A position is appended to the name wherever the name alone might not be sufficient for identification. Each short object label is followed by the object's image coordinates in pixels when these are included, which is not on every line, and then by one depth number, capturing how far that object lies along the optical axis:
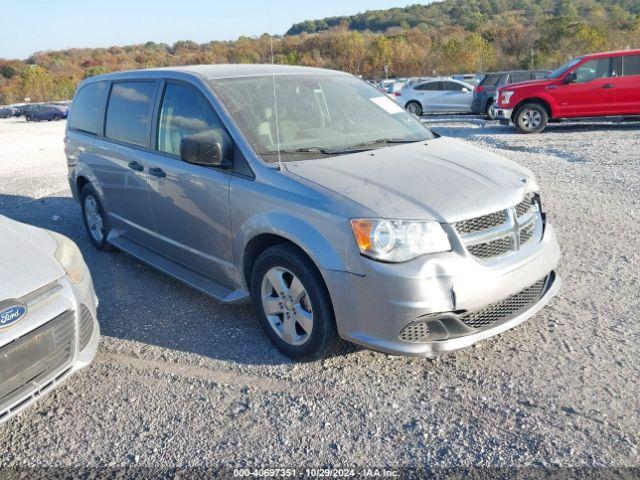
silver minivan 2.94
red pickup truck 13.15
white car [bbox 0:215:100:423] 2.71
